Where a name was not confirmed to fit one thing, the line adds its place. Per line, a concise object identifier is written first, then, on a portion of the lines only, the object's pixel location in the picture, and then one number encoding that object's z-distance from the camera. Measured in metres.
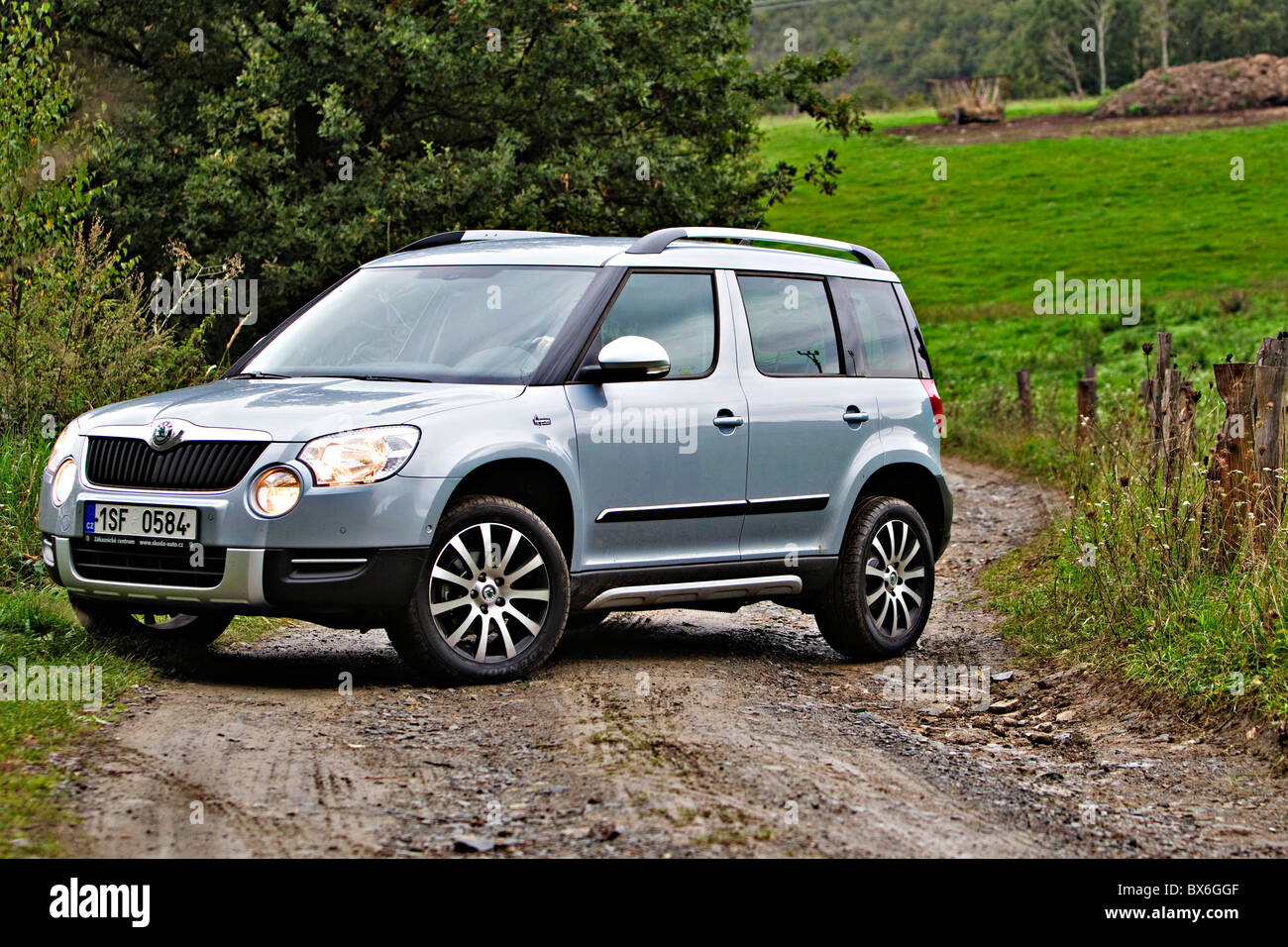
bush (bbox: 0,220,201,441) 10.69
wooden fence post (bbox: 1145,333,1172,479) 10.03
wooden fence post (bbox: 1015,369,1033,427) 22.06
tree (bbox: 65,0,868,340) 17.86
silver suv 6.72
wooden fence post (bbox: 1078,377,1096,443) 18.28
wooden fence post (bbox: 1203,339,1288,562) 8.29
